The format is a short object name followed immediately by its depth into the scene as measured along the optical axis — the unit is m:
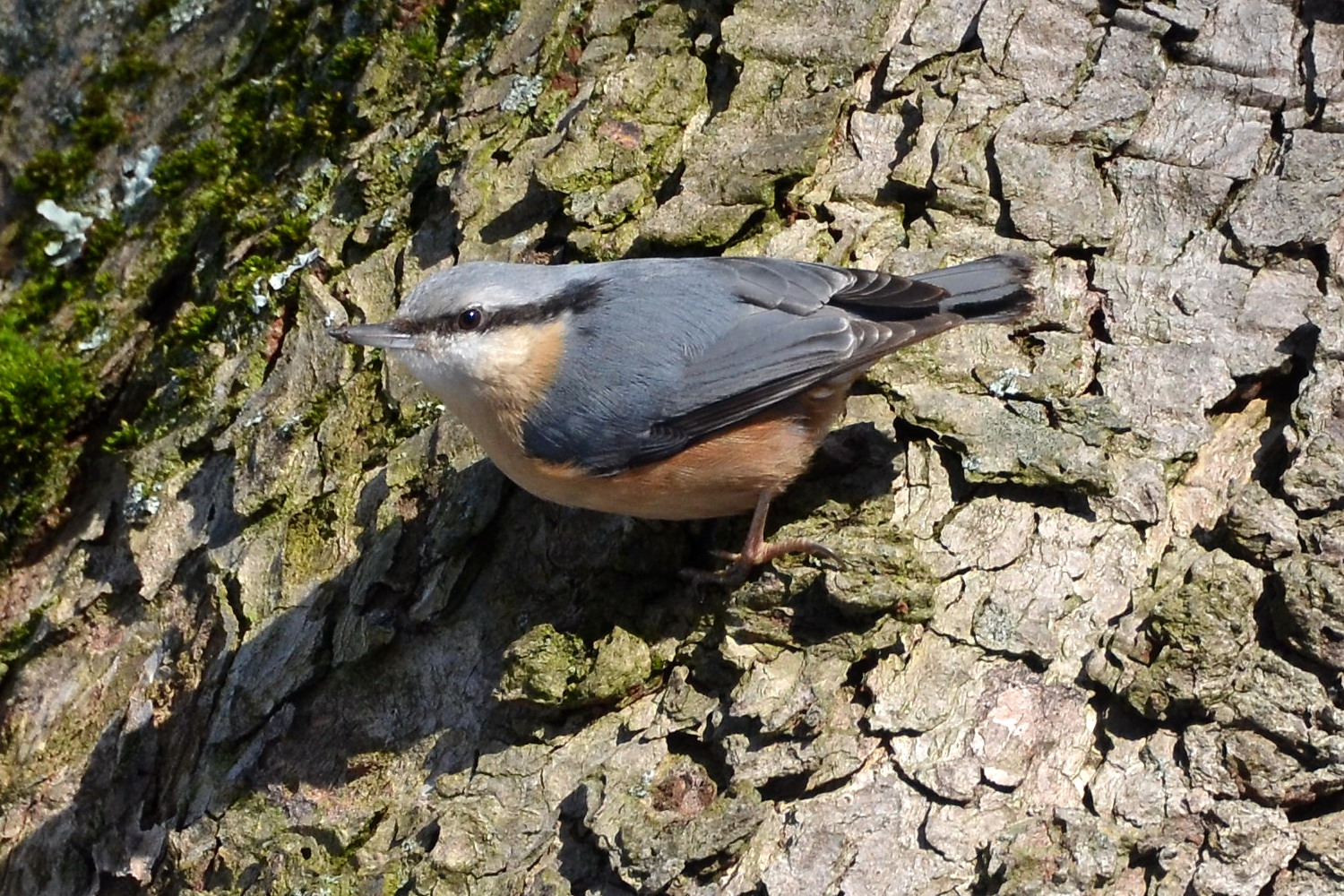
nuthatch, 6.64
